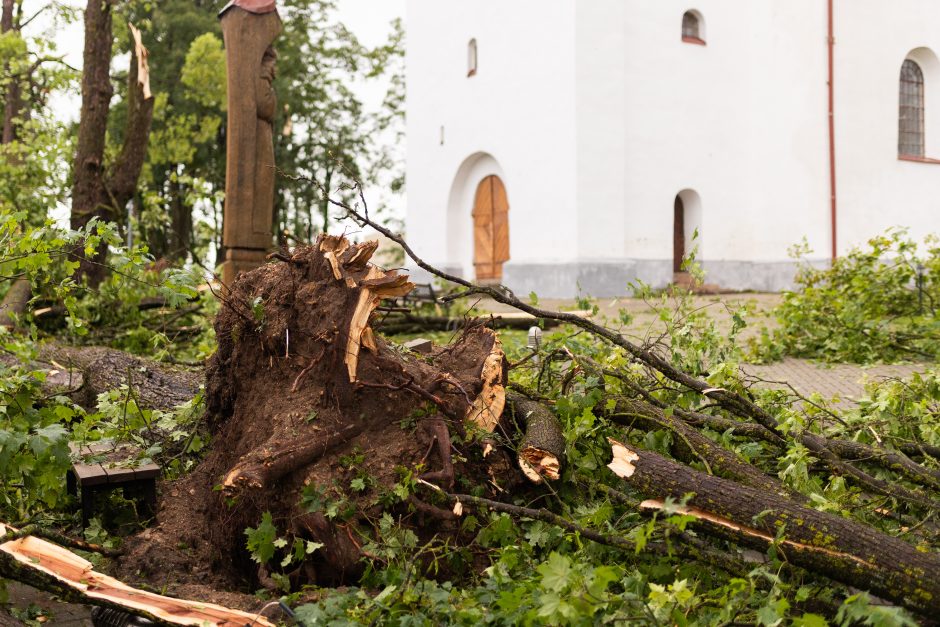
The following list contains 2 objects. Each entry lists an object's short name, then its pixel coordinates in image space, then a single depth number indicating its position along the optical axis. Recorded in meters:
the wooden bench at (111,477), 3.63
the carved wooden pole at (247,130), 7.79
